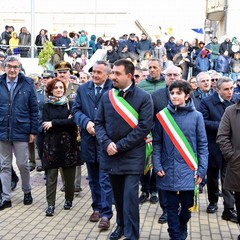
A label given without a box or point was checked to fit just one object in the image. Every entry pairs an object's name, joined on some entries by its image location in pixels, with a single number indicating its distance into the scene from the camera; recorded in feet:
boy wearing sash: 18.35
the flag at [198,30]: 103.10
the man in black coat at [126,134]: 18.43
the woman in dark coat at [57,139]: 23.49
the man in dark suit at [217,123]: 22.93
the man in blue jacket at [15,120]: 24.25
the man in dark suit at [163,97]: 21.80
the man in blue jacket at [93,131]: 21.38
